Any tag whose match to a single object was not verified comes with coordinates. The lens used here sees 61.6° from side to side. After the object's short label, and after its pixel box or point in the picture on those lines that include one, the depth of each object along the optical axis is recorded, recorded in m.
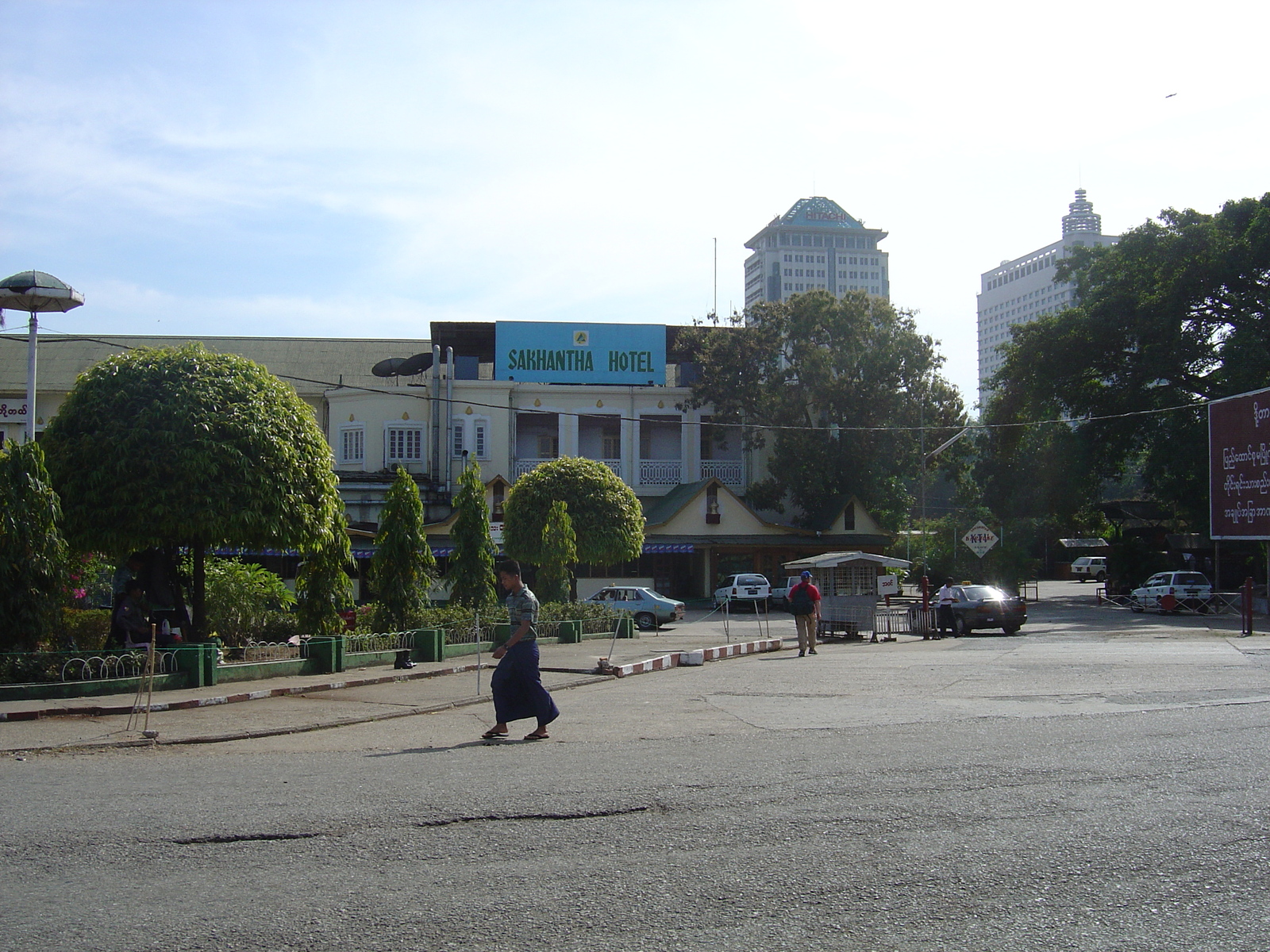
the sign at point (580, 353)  42.84
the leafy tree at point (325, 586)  16.80
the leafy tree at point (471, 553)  21.67
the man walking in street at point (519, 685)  9.88
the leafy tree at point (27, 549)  12.73
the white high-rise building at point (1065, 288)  181.12
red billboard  28.33
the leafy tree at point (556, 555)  24.91
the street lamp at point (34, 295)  20.22
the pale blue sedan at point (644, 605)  31.64
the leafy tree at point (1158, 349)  36.75
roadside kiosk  25.66
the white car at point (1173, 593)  35.00
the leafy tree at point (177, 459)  14.33
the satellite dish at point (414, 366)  43.06
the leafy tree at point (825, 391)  42.75
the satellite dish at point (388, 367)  43.03
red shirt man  20.44
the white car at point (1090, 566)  72.75
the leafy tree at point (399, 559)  18.41
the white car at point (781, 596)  39.09
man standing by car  27.06
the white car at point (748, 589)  37.88
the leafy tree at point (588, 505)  29.12
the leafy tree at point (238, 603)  17.25
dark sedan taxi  26.55
